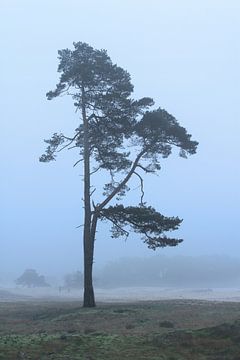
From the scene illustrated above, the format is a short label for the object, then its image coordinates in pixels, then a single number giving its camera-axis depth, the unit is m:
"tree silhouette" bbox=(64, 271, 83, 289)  135.00
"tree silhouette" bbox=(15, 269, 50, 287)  143.29
